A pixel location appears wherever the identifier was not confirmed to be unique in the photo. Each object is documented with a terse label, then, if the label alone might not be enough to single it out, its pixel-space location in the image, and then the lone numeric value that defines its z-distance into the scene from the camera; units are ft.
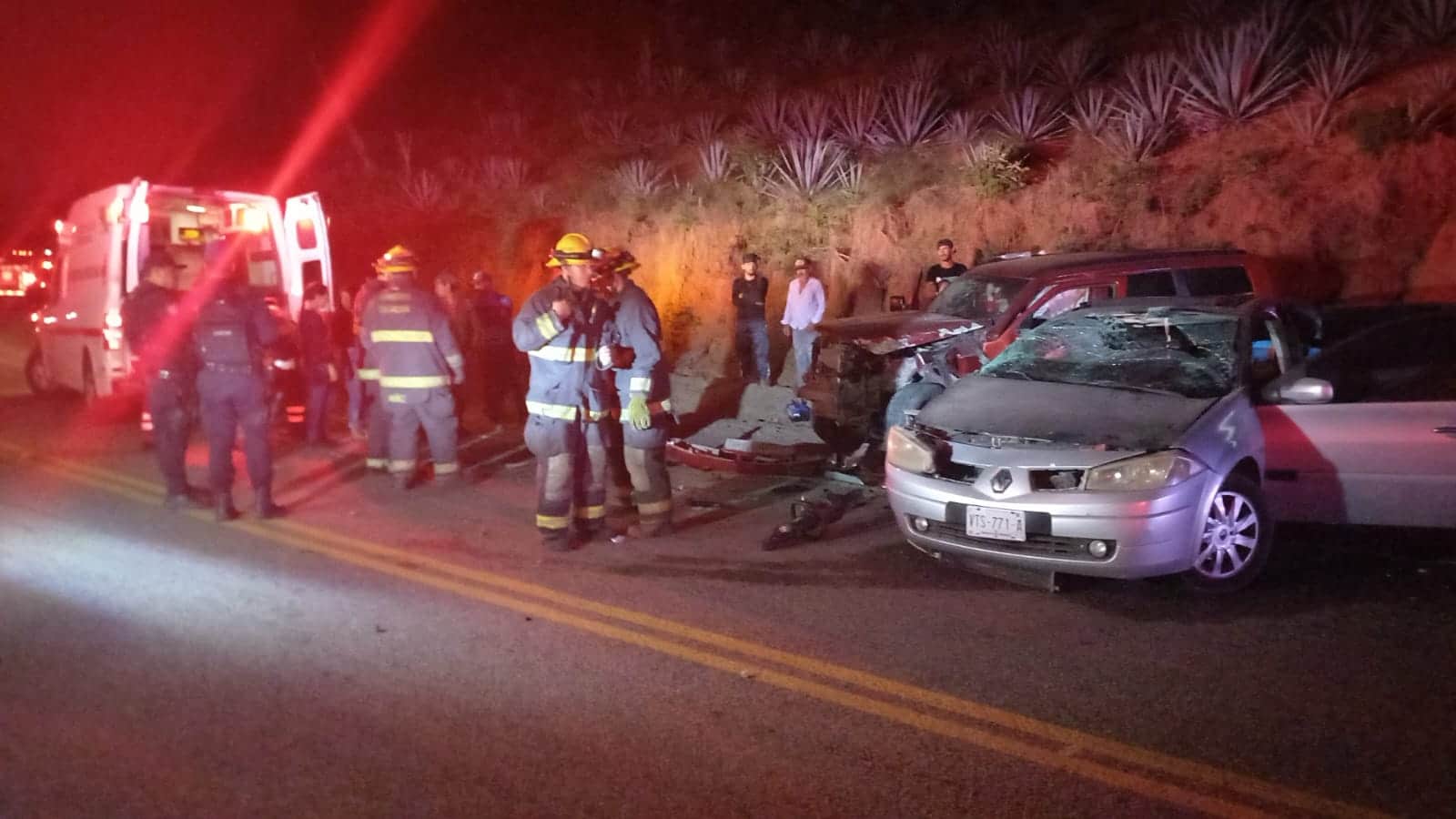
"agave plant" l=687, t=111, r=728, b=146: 63.67
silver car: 17.60
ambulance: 36.60
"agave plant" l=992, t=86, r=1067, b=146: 48.99
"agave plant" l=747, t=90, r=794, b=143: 57.82
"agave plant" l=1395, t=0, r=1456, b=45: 43.65
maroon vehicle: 28.53
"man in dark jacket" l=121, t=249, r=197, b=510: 25.93
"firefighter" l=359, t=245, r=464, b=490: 27.48
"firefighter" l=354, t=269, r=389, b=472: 30.60
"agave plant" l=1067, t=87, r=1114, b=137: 47.34
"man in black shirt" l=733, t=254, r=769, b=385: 43.42
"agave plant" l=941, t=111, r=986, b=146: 51.08
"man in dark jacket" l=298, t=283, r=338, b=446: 35.68
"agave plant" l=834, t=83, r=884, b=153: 54.70
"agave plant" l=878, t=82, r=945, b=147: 53.31
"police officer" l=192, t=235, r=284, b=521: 25.00
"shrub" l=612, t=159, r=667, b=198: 61.77
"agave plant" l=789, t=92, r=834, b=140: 55.42
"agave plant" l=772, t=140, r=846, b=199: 52.95
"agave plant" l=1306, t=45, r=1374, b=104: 42.01
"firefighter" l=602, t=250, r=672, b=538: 22.76
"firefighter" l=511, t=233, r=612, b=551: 21.61
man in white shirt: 42.19
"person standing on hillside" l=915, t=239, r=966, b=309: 37.45
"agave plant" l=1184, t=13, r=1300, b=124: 43.78
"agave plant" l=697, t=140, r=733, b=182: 58.59
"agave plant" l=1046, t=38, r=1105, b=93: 52.80
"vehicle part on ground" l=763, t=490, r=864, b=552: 22.94
